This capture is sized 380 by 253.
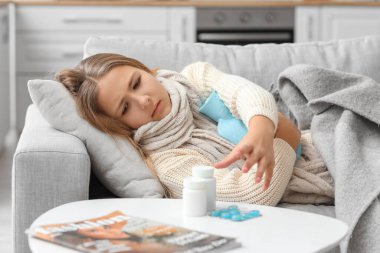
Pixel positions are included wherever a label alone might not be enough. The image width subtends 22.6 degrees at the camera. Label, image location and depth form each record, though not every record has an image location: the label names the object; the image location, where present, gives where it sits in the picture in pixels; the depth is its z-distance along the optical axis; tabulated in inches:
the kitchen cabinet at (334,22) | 209.4
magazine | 61.5
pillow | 86.5
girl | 85.7
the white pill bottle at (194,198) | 70.6
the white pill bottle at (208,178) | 71.8
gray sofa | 81.4
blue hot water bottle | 92.3
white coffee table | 63.8
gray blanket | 82.4
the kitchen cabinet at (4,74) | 192.2
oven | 207.6
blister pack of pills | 70.1
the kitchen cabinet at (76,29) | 207.6
